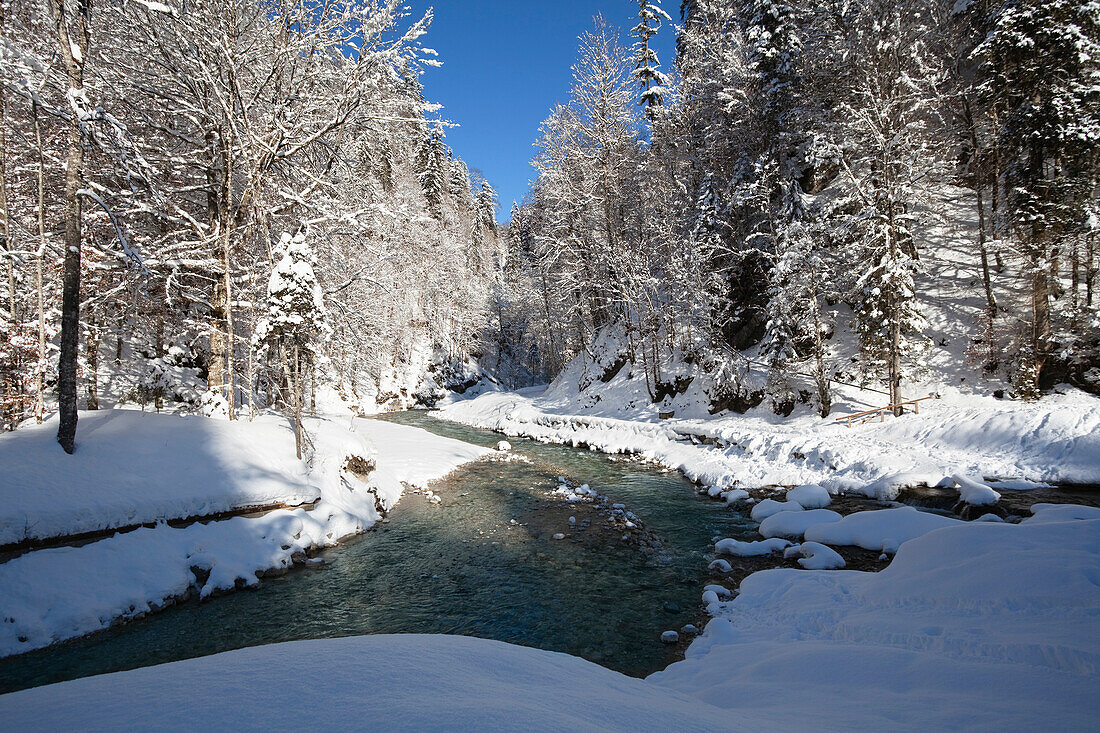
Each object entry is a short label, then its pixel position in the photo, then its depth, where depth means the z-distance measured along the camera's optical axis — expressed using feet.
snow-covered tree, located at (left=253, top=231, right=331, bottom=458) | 39.17
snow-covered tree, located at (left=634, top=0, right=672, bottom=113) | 90.84
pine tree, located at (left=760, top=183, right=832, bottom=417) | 59.67
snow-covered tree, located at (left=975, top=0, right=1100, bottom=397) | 47.44
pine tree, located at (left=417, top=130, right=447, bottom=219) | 168.55
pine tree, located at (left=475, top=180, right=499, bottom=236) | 250.78
